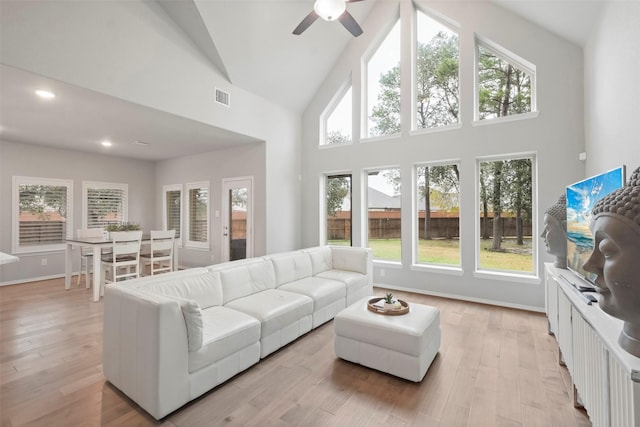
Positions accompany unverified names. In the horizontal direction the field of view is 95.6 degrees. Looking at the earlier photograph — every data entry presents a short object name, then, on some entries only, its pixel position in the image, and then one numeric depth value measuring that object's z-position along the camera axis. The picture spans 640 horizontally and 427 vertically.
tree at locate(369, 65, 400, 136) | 5.31
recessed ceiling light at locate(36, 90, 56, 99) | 3.37
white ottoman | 2.32
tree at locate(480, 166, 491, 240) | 4.48
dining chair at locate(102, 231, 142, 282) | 4.62
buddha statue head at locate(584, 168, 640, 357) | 1.08
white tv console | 1.13
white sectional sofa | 1.88
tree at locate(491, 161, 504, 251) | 4.40
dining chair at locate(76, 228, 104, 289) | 5.16
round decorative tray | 2.62
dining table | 4.41
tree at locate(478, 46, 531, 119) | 4.25
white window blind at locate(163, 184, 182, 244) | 7.34
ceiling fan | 3.06
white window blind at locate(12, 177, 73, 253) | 5.61
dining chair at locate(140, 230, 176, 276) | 5.18
